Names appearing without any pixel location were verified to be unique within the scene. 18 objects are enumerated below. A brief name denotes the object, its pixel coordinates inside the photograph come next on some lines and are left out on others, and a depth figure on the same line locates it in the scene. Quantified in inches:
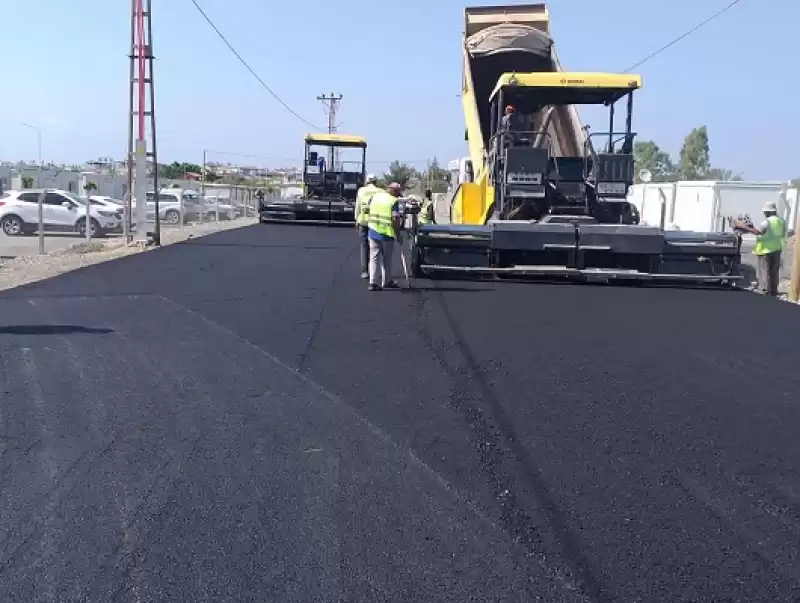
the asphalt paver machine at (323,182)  1068.5
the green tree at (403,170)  2274.1
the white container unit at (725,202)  1048.8
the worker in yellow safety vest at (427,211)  674.8
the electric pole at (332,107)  2664.9
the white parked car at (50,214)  965.2
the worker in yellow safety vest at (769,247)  497.4
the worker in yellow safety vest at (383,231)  429.1
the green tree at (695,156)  2851.9
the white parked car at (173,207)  1282.0
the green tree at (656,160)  3063.5
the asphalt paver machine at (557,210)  471.2
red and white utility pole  671.1
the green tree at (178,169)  3833.7
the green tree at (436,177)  1553.9
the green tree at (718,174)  2728.8
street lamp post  663.1
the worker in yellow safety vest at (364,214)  468.8
